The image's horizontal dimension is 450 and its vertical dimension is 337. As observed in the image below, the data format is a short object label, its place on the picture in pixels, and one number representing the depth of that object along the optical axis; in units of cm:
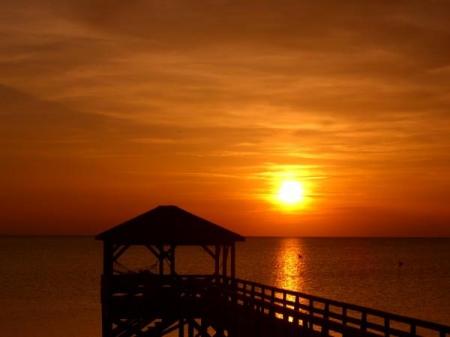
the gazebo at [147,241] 3158
